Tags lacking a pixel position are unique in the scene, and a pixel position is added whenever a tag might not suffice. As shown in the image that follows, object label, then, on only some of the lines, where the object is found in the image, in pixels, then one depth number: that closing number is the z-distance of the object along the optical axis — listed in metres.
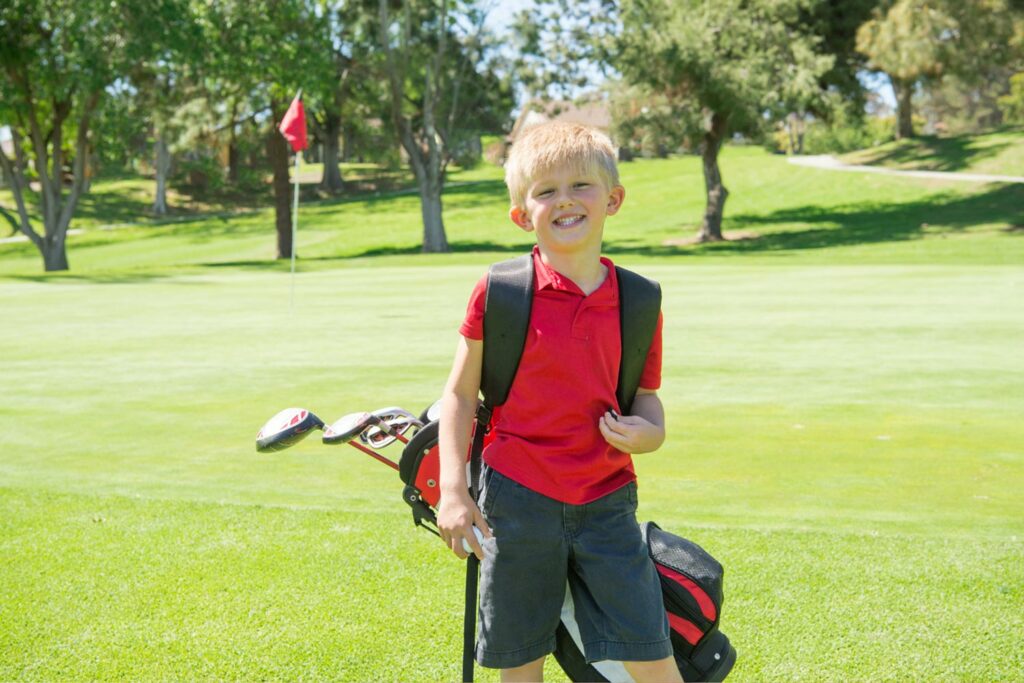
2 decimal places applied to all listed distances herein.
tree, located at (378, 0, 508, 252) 37.12
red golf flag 20.03
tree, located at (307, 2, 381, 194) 36.62
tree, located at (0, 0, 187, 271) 29.20
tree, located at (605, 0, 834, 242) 33.62
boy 2.80
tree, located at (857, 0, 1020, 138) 38.16
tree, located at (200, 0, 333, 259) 31.83
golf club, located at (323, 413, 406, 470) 2.91
